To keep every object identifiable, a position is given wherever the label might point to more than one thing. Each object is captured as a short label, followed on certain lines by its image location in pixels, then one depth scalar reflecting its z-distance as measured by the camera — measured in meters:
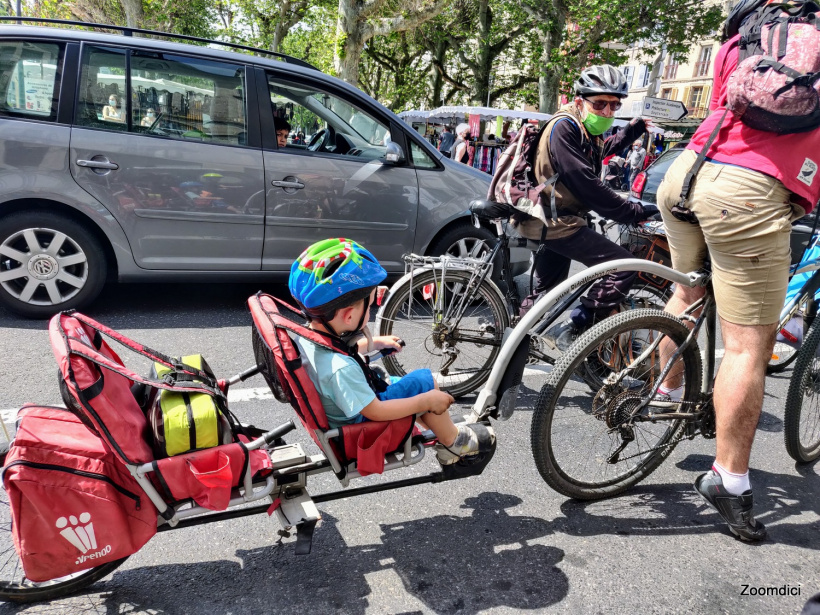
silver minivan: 4.16
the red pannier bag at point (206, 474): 1.79
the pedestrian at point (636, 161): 17.62
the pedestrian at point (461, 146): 15.00
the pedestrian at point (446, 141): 18.05
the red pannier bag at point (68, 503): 1.66
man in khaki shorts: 2.20
